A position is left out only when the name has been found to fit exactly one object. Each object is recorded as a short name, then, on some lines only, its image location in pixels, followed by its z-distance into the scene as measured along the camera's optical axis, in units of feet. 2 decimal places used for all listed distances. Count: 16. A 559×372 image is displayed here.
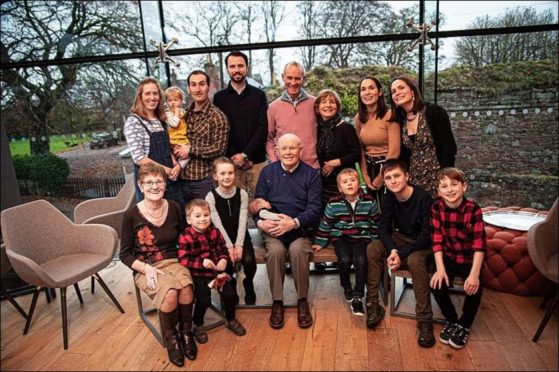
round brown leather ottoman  9.15
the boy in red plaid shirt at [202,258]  8.23
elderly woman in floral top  7.82
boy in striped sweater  9.00
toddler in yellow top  10.00
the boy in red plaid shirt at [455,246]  7.89
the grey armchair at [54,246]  8.51
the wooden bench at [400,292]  8.18
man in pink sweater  9.95
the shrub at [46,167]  13.85
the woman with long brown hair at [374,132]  9.37
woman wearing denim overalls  9.41
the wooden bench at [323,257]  9.13
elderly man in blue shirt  8.96
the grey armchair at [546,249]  7.75
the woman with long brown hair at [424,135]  9.08
